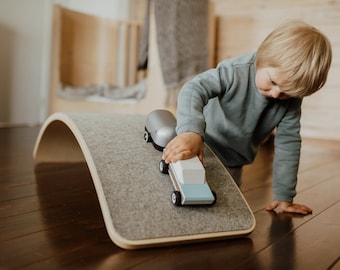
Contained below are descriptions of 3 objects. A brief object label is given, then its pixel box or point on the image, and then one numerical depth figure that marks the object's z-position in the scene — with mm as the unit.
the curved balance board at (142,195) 676
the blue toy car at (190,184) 725
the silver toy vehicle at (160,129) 849
